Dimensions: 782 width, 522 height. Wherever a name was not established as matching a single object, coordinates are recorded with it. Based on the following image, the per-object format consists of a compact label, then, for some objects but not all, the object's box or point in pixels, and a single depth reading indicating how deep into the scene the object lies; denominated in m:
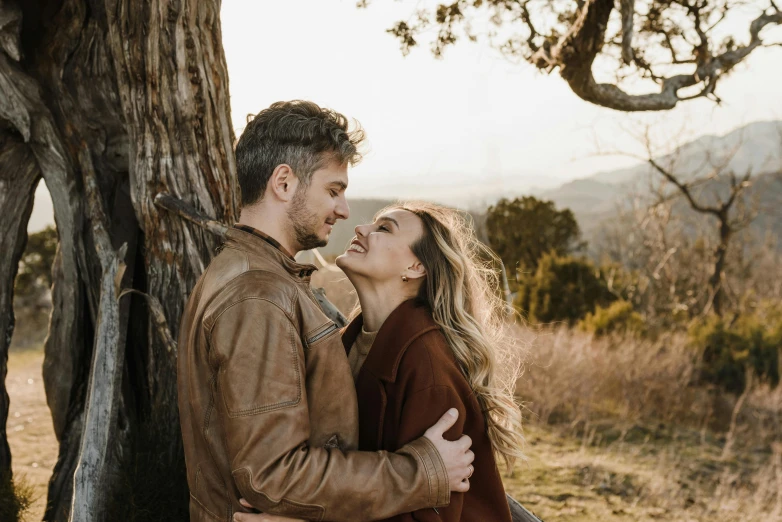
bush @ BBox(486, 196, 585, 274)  14.98
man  1.93
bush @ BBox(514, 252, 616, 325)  11.71
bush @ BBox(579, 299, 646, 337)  10.03
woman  2.25
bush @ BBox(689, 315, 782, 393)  9.25
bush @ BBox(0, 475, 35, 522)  3.97
